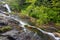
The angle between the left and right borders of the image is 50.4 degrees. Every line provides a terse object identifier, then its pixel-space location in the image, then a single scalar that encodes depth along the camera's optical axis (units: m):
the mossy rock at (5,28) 4.62
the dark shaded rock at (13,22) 5.29
